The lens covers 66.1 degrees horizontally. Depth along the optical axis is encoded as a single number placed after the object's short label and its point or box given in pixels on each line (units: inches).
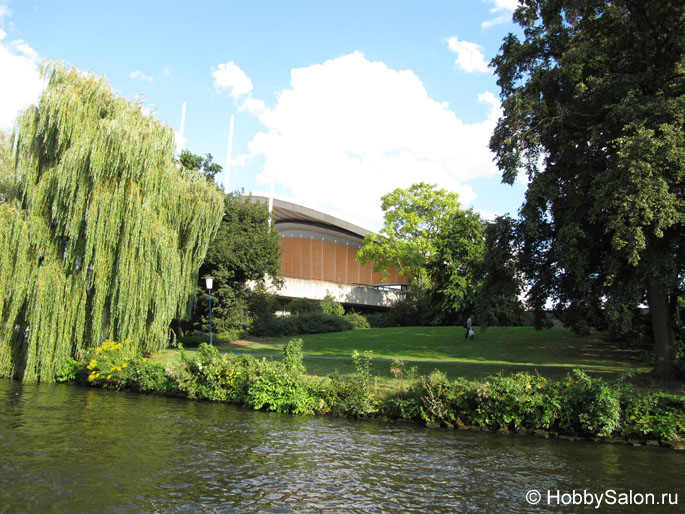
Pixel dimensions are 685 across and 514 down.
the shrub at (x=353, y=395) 557.3
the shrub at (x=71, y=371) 698.8
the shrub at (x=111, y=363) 687.7
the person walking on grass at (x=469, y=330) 1067.3
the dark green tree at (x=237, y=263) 1198.3
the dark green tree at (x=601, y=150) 519.8
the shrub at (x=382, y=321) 1611.7
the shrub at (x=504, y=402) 496.1
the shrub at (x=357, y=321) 1492.4
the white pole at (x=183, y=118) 1716.3
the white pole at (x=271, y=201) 1877.0
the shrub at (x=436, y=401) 526.0
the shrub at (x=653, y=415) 458.0
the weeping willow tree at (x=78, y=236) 690.2
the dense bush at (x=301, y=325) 1275.8
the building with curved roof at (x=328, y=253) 1940.2
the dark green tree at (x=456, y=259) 1272.1
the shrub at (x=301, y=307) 1524.4
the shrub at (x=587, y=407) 467.2
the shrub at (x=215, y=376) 634.8
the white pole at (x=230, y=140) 1926.7
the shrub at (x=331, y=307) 1544.0
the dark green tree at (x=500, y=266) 699.4
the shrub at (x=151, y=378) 677.3
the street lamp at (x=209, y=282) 964.6
